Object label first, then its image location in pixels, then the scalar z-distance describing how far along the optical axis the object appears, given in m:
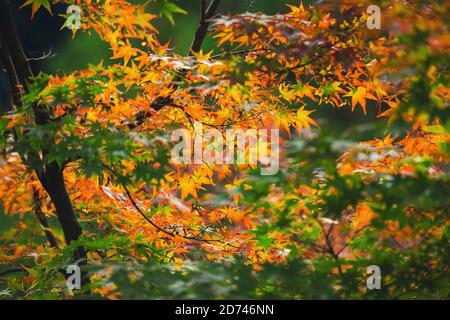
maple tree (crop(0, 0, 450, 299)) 4.42
